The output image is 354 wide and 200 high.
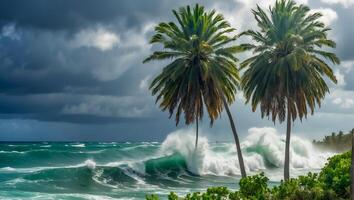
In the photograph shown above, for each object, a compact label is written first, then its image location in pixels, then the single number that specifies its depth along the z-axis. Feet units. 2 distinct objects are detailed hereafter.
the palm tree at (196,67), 93.30
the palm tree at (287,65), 92.85
